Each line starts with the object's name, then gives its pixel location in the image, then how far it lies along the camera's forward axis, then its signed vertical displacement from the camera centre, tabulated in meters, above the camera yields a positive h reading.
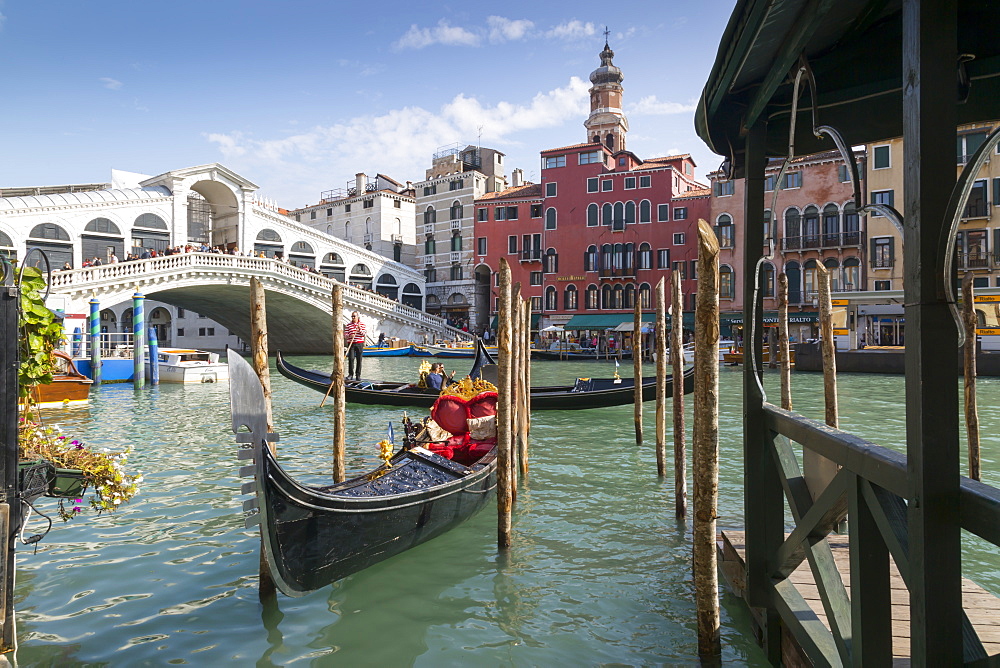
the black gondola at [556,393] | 10.36 -0.92
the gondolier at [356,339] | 13.80 -0.04
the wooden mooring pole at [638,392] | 8.05 -0.70
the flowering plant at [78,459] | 2.61 -0.48
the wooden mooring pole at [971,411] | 5.37 -0.65
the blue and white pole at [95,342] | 13.72 -0.05
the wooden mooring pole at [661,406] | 6.34 -0.70
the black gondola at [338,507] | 2.76 -0.91
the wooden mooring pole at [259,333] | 4.31 +0.03
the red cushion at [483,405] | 5.81 -0.59
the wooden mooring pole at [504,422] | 4.19 -0.55
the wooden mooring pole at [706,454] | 2.67 -0.50
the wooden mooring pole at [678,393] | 4.84 -0.48
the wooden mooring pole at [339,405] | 5.20 -0.53
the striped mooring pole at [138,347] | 13.51 -0.17
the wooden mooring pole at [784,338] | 6.23 -0.07
